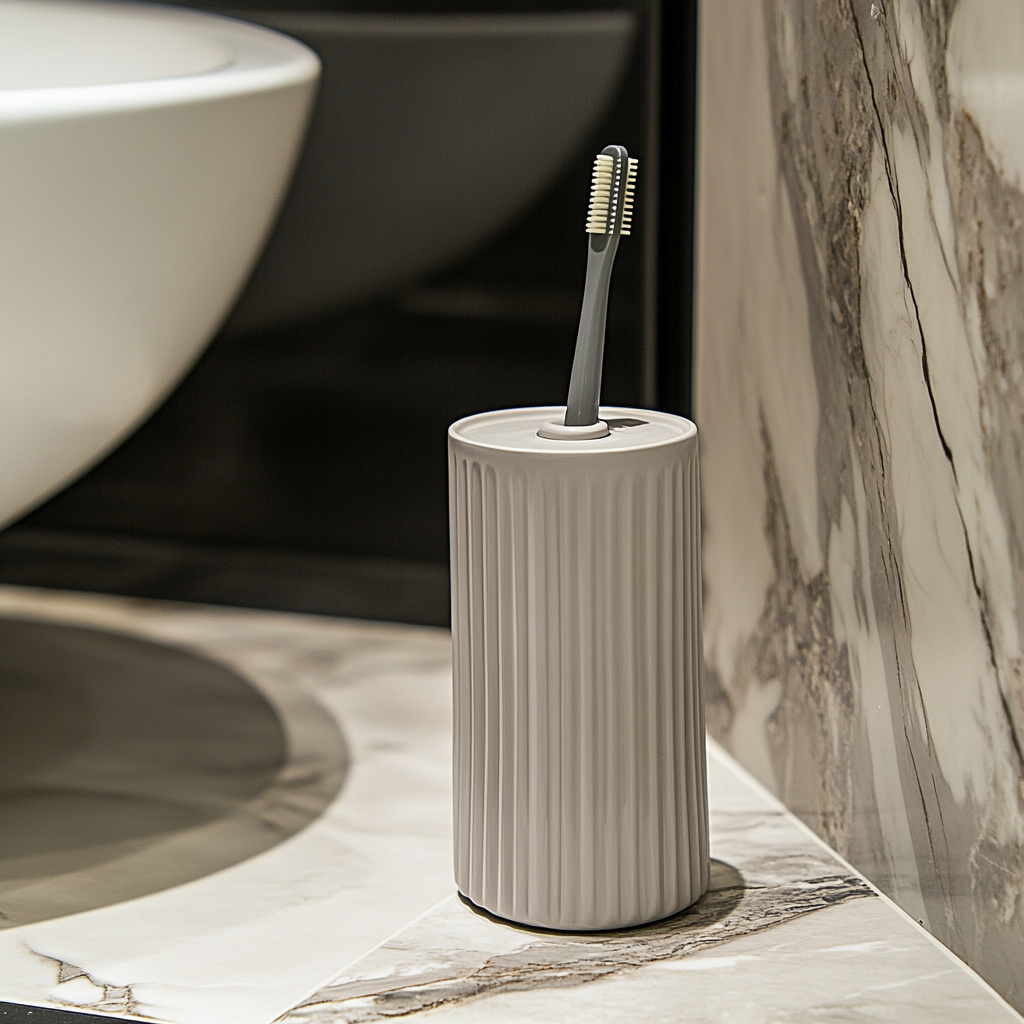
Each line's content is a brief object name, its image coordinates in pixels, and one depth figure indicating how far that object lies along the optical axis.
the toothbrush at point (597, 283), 1.33
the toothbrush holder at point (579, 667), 1.32
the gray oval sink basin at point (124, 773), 1.42
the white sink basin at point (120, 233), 1.30
